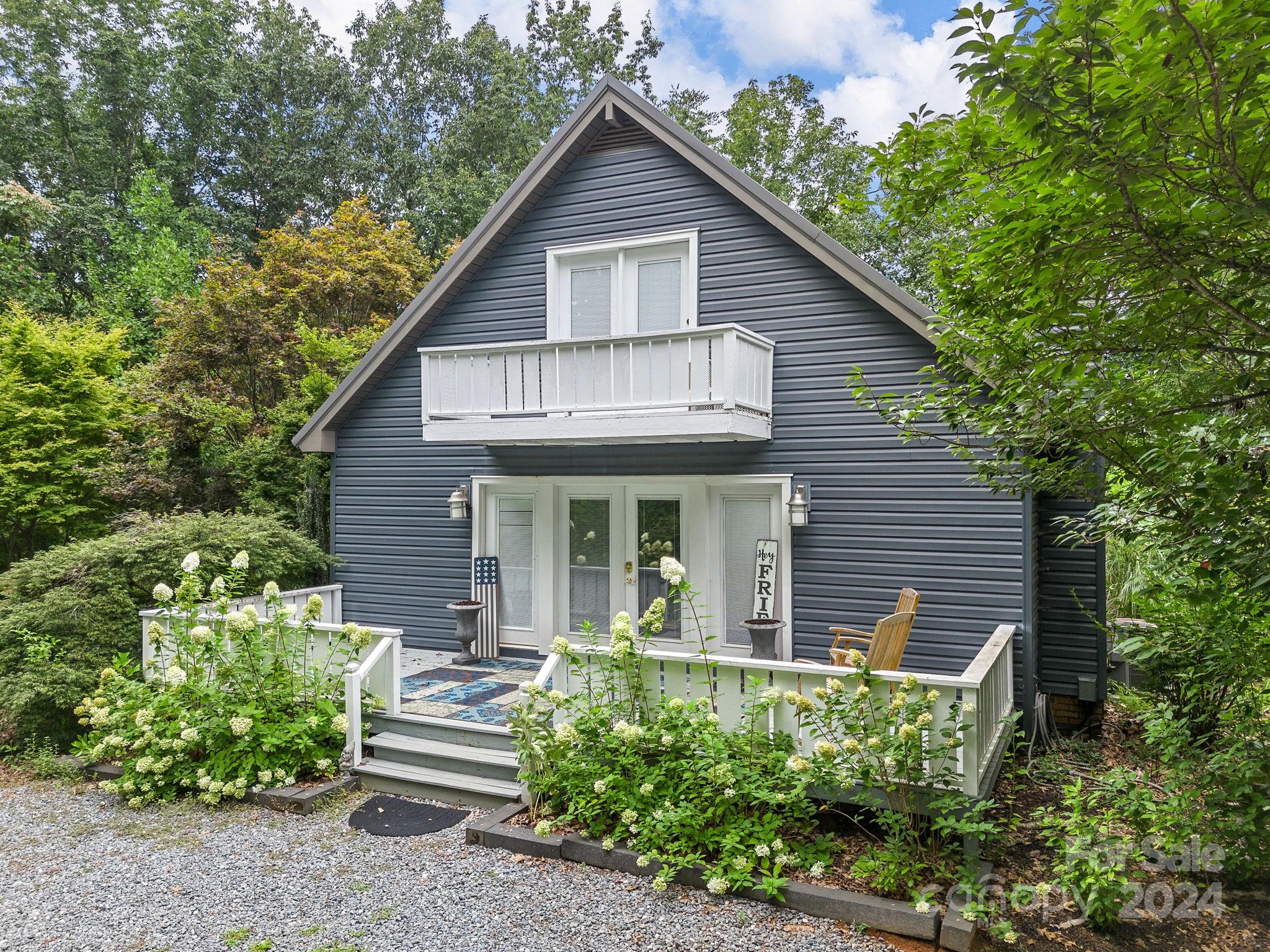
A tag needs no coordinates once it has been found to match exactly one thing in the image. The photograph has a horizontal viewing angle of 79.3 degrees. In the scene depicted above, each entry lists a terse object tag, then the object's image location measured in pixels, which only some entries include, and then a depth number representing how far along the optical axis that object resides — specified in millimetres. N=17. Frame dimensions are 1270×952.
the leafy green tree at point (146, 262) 18500
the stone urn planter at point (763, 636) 7379
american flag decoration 8922
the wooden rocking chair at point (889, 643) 5770
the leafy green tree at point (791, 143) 20781
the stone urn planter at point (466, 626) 8680
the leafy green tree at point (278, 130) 23922
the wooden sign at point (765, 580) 7703
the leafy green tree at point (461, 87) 23875
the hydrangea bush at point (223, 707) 5570
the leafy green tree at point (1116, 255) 2240
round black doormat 5094
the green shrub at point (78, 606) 6469
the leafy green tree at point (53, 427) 10547
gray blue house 7109
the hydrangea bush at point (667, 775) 4289
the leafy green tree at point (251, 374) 10938
